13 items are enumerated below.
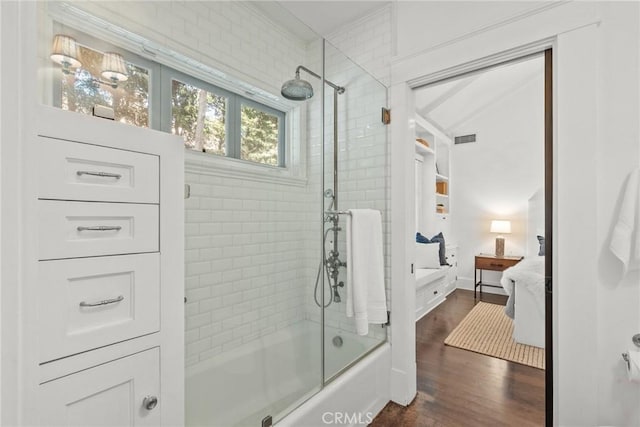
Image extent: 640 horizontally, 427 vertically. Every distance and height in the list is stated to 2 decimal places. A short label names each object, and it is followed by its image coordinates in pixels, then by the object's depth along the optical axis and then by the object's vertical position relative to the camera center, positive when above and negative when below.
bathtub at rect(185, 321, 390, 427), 1.50 -0.94
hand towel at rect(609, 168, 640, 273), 1.33 -0.05
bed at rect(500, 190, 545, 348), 2.84 -0.84
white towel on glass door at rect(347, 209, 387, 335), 1.80 -0.34
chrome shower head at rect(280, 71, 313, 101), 1.90 +0.79
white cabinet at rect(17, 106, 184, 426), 0.74 -0.17
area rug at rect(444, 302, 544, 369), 2.68 -1.25
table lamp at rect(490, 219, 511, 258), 4.76 -0.25
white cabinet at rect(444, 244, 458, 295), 4.76 -0.90
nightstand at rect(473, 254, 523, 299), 4.46 -0.73
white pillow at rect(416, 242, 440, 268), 4.03 -0.55
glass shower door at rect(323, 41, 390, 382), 1.85 +0.26
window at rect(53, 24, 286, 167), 1.17 +0.53
